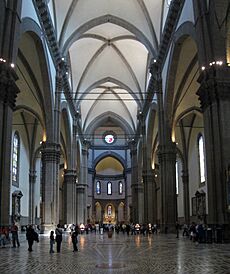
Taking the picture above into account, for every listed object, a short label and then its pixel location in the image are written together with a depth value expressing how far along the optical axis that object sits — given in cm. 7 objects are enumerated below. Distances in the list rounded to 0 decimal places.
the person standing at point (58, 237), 1163
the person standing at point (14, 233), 1291
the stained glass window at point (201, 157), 2813
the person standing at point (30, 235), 1176
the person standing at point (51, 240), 1099
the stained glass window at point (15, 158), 2791
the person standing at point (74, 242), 1165
